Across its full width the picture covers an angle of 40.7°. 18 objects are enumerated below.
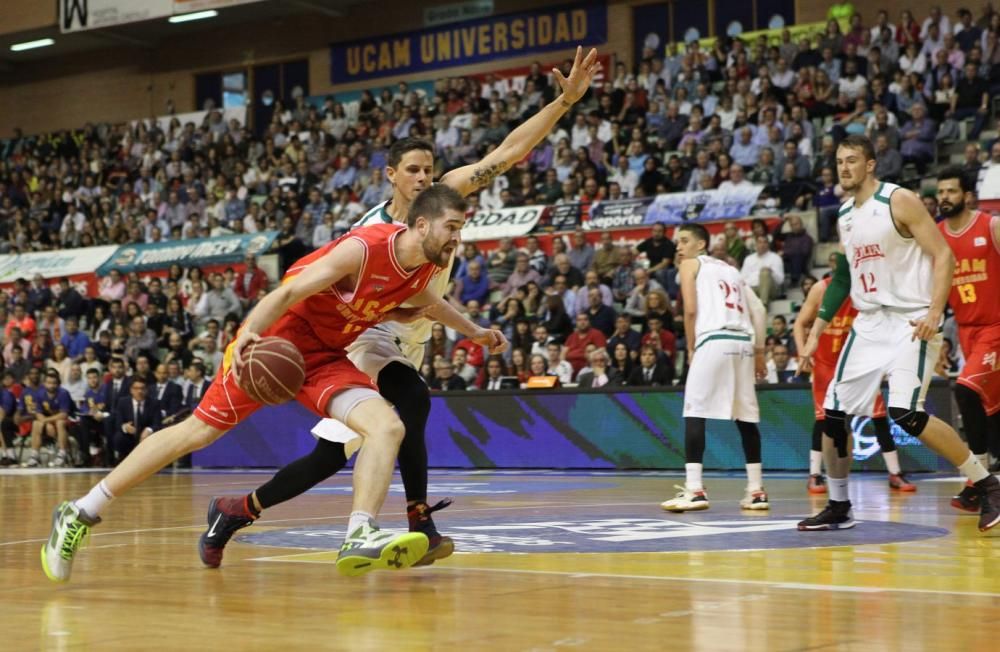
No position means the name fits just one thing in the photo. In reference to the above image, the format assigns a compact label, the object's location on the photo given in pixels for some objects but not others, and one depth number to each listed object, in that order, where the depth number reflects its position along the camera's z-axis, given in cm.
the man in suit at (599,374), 1647
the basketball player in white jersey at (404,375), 625
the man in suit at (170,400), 1961
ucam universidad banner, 2970
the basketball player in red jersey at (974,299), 892
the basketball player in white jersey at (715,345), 967
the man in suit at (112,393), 2017
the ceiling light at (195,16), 3178
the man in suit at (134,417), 1970
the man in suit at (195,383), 1964
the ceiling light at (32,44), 3650
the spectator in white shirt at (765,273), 1762
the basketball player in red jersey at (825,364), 1150
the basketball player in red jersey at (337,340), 551
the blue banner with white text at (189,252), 2430
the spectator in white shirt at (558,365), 1700
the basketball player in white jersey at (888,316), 729
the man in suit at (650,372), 1588
